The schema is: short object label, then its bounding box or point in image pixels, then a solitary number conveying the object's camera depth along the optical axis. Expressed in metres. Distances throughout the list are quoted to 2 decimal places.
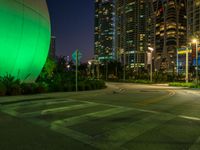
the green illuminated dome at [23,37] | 11.73
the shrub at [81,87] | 15.06
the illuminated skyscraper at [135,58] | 133.04
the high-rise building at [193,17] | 104.84
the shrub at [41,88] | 12.37
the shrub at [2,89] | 10.49
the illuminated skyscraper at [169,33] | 129.85
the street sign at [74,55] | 14.22
